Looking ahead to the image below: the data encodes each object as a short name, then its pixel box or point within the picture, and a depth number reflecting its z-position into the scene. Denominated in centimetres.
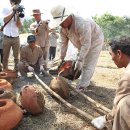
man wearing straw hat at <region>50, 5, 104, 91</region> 275
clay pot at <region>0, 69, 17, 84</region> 329
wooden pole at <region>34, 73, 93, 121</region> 232
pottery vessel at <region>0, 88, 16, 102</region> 242
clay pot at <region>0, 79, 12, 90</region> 271
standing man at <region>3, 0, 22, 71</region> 353
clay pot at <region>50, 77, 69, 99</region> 290
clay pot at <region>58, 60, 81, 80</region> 307
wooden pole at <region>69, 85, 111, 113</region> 247
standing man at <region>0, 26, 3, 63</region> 387
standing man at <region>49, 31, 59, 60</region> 530
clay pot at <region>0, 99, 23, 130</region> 212
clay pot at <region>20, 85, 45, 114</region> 246
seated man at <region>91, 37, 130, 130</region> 150
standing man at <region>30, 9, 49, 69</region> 427
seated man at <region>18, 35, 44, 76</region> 369
